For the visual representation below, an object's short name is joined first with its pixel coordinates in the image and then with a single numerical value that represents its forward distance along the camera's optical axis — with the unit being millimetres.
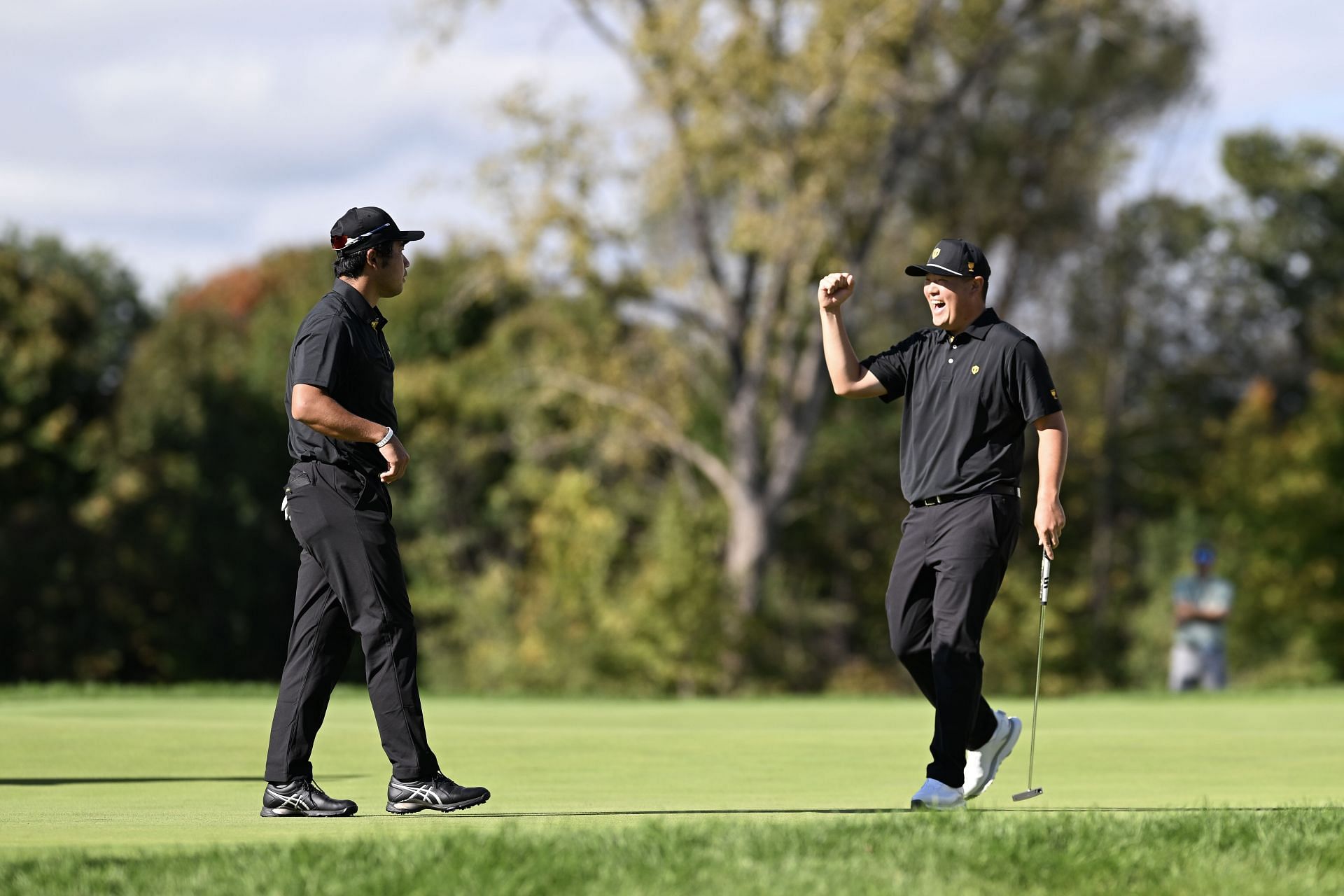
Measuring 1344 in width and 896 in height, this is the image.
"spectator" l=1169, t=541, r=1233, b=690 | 40125
